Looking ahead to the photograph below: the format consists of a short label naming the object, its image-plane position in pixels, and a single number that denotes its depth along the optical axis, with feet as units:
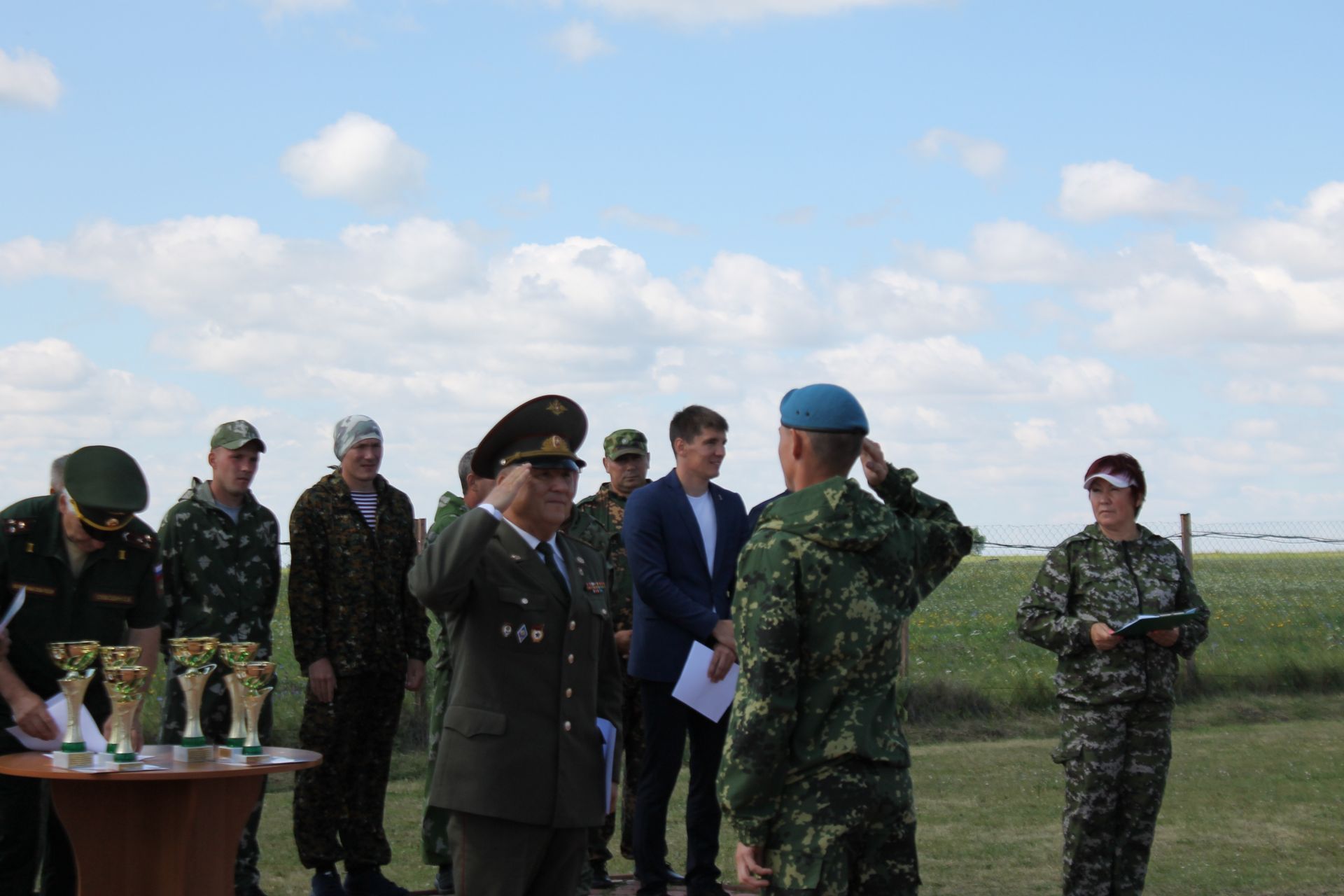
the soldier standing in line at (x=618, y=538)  24.54
